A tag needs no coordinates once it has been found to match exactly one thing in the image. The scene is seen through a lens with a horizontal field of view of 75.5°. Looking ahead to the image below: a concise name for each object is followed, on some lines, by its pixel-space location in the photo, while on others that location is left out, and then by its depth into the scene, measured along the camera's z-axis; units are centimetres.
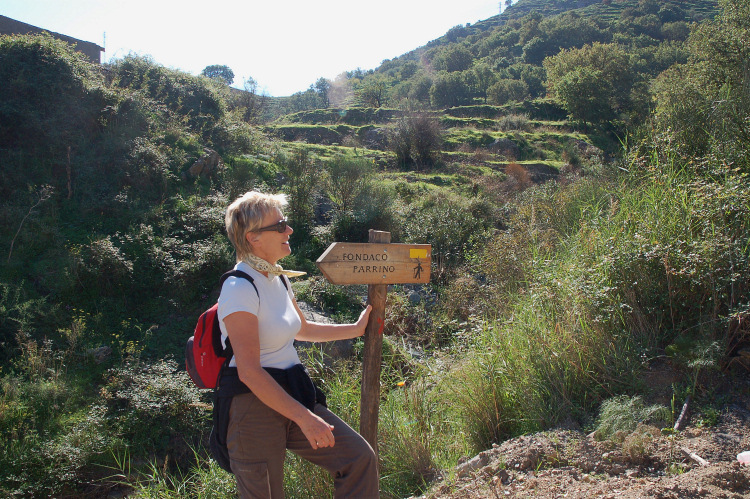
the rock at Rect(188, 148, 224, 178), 1203
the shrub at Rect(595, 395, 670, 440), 287
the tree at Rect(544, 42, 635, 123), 2931
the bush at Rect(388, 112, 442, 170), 1858
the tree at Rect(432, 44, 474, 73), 6156
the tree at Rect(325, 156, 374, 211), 1158
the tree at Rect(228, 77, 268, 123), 2152
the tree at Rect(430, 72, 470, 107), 4341
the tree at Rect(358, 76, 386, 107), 3664
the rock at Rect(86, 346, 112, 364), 712
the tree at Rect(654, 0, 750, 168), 479
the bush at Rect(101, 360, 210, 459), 599
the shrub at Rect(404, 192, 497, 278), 965
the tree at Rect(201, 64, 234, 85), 5712
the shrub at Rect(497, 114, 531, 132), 2769
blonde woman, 183
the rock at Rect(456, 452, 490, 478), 291
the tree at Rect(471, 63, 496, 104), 4444
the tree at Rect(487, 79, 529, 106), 3991
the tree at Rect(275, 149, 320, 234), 1139
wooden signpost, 256
